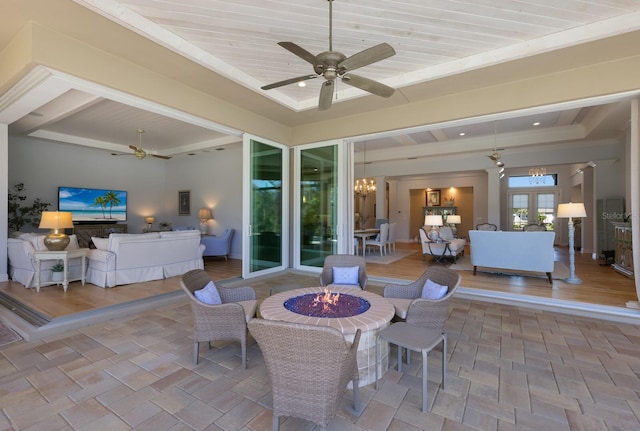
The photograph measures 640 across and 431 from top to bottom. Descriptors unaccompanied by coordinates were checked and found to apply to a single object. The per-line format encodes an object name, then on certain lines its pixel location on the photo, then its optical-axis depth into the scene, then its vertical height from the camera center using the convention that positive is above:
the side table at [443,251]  7.69 -0.91
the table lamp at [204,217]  8.84 -0.03
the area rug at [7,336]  3.09 -1.30
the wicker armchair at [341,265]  3.95 -0.66
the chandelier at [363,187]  11.04 +1.11
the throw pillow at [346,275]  3.91 -0.78
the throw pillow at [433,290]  2.87 -0.73
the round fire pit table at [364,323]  2.31 -0.84
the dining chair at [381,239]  8.97 -0.70
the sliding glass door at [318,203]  6.17 +0.29
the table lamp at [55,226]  4.71 -0.18
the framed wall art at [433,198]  13.81 +0.86
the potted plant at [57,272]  4.92 -0.94
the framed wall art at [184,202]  9.69 +0.45
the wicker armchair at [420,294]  2.63 -0.80
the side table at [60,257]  4.61 -0.66
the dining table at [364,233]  8.72 -0.52
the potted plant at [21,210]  7.03 +0.14
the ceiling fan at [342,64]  2.52 +1.37
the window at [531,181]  11.28 +1.37
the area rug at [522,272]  6.11 -1.21
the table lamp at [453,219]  8.79 -0.07
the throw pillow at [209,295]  2.82 -0.76
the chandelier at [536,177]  10.01 +1.48
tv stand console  8.20 -0.43
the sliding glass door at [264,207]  5.73 +0.19
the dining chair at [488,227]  8.65 -0.30
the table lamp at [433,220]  7.23 -0.09
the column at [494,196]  9.56 +0.66
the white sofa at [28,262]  4.87 -0.80
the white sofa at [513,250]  5.52 -0.66
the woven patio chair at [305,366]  1.56 -0.83
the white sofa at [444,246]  7.75 -0.77
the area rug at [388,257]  8.14 -1.21
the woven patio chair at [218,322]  2.60 -0.94
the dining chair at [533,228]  7.87 -0.30
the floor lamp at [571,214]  5.42 +0.05
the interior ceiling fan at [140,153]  7.09 +1.50
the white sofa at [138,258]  4.96 -0.75
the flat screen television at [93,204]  8.11 +0.33
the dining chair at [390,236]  9.62 -0.65
